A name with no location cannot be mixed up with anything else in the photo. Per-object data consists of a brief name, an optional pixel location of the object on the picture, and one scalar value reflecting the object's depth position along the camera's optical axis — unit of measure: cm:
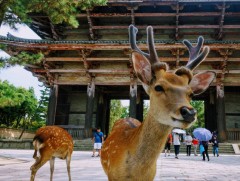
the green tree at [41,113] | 3509
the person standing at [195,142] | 1377
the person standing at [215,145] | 1240
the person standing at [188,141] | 1279
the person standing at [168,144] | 1274
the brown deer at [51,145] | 415
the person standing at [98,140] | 1110
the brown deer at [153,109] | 182
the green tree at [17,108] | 3160
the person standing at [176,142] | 1113
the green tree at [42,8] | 663
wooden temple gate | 1499
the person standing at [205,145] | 1057
